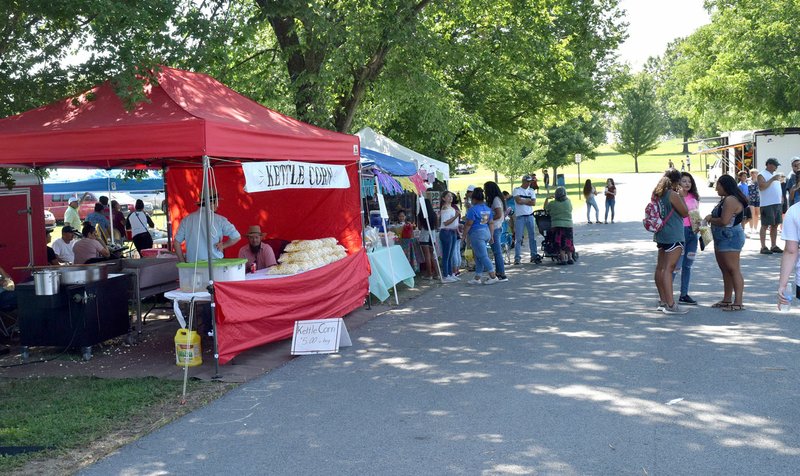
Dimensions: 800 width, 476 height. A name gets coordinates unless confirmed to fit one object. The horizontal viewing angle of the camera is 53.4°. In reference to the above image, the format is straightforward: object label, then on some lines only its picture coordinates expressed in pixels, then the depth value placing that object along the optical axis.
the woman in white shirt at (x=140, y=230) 18.92
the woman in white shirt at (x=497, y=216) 14.50
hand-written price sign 8.84
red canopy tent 8.17
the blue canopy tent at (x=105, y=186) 19.97
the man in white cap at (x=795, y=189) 13.88
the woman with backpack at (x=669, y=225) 9.96
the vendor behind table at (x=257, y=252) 11.22
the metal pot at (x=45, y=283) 8.75
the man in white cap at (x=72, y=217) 22.94
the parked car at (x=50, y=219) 35.65
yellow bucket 8.26
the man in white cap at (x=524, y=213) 16.64
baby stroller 16.66
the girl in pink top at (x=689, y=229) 10.55
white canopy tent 18.16
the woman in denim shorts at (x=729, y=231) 9.86
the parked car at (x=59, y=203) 40.90
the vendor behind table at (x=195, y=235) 9.59
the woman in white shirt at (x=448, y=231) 15.01
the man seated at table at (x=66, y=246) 15.19
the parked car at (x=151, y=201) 43.92
